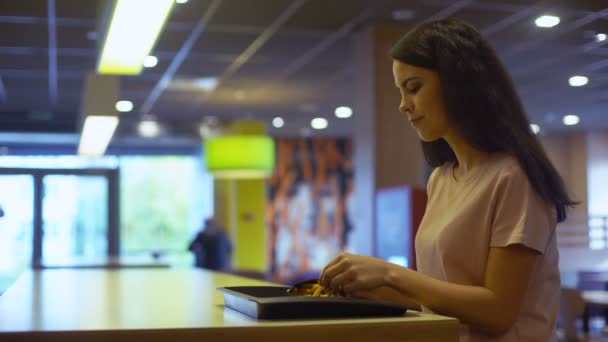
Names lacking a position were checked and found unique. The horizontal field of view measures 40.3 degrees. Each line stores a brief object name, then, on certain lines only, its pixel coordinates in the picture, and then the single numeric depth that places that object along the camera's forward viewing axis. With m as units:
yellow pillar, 13.44
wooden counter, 1.03
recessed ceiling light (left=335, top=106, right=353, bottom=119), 11.80
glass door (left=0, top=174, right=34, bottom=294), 10.71
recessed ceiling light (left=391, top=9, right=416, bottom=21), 6.46
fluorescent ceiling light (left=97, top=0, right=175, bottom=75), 2.96
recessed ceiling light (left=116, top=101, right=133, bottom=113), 11.07
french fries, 1.27
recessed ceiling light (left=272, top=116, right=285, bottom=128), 12.77
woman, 1.26
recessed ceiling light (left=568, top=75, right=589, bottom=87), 4.50
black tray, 1.10
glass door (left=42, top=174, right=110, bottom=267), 11.52
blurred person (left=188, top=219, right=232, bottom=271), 11.61
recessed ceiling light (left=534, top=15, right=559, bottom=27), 5.92
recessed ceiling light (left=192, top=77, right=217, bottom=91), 9.55
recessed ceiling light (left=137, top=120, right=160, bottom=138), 12.83
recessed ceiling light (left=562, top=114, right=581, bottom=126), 9.20
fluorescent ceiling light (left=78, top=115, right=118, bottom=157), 5.52
